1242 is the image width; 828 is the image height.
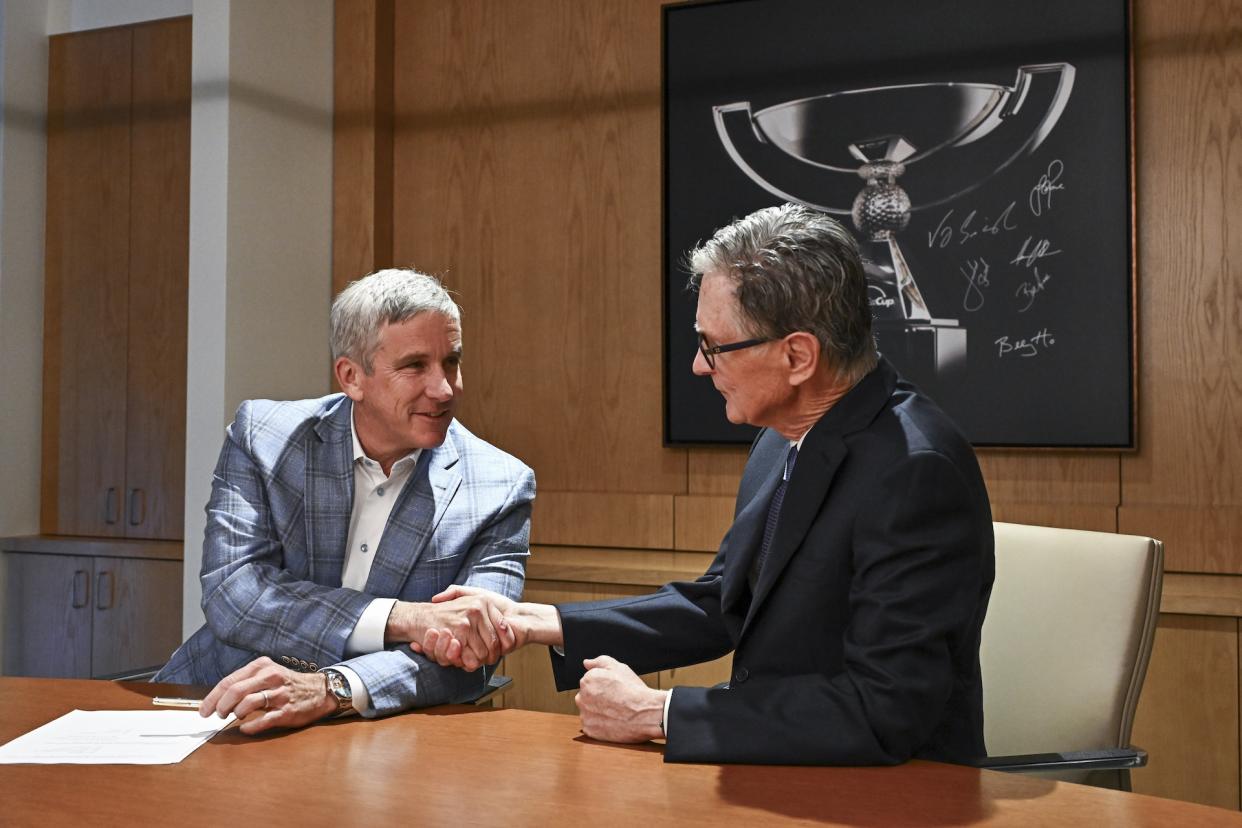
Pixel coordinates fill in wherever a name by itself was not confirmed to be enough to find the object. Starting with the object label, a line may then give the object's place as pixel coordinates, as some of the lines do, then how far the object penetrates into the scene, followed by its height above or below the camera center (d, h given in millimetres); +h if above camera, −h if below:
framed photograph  3637 +860
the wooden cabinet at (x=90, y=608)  4395 -666
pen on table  1953 -449
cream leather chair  2178 -386
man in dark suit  1611 -185
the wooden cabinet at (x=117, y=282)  4504 +596
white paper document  1658 -456
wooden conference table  1407 -456
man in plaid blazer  2189 -137
